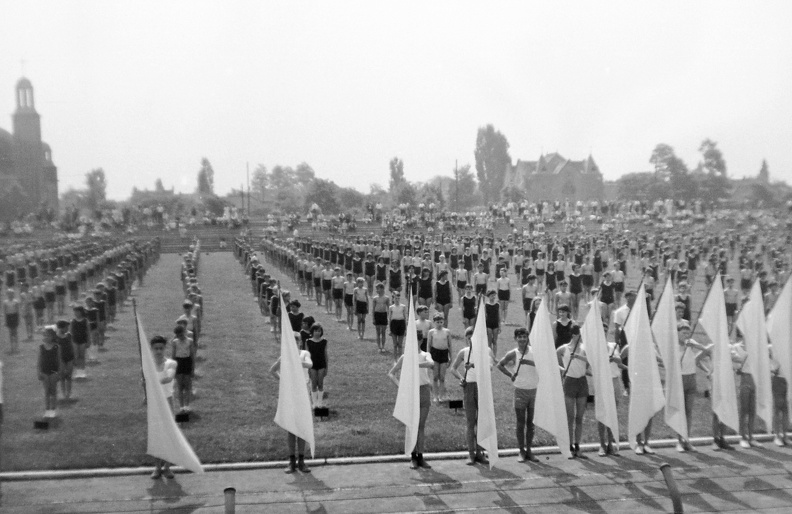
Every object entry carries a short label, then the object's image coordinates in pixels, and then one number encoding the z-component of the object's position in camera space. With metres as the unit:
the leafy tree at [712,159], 78.38
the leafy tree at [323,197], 80.25
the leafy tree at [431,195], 78.28
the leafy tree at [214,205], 73.75
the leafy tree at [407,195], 80.56
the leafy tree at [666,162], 78.31
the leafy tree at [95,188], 61.84
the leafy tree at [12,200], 31.19
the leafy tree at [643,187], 78.88
